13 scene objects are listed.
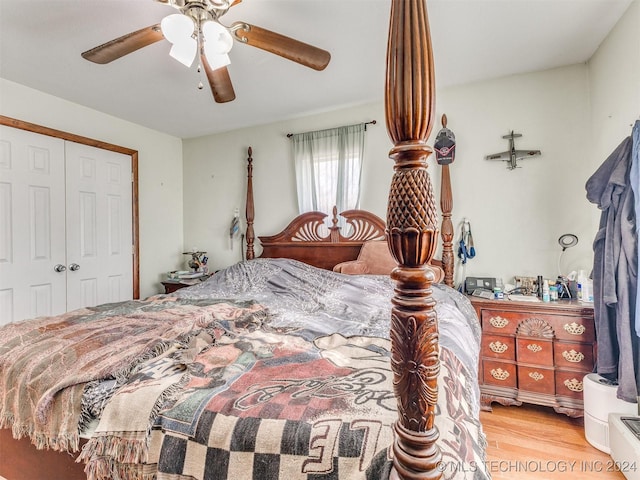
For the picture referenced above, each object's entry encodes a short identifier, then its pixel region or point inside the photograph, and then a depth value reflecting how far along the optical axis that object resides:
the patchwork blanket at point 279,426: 0.73
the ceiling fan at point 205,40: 1.47
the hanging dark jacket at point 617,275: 1.69
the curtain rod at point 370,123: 3.02
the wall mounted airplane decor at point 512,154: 2.51
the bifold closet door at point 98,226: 2.95
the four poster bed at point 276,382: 0.62
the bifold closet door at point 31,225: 2.52
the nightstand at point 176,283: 3.42
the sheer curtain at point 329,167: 3.06
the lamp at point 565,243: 2.37
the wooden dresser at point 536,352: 2.05
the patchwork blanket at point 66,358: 1.07
